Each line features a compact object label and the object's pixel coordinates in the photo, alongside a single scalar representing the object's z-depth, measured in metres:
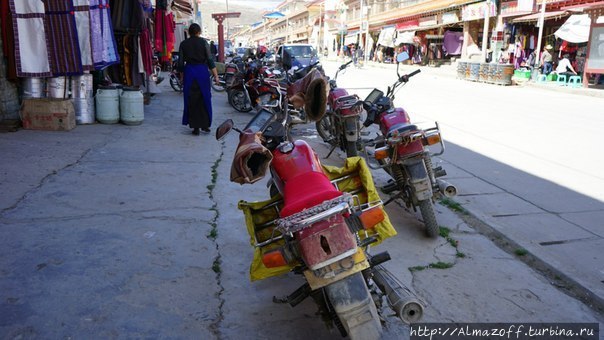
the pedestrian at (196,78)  7.29
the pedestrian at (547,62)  19.86
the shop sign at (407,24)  34.69
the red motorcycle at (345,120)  5.69
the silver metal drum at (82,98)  7.68
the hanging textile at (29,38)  6.88
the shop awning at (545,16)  19.28
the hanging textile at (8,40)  6.93
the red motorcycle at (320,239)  2.09
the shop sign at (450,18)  29.02
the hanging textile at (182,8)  14.28
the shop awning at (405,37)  34.65
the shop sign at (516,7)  20.86
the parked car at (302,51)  20.38
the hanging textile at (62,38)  7.14
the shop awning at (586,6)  16.73
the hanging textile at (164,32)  10.97
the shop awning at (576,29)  17.81
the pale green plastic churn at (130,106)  8.24
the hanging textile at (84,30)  7.40
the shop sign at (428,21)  31.90
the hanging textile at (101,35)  7.60
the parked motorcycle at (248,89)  9.99
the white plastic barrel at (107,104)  8.07
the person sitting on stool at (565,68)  18.72
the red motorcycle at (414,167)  3.85
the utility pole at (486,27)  24.05
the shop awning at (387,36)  39.09
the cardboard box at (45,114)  7.10
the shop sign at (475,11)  24.20
